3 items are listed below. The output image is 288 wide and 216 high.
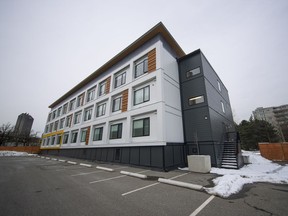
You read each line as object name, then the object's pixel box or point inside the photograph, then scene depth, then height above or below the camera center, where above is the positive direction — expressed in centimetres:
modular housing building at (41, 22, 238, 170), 1248 +424
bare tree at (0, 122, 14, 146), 5178 +387
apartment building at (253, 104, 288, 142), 7990 +2291
